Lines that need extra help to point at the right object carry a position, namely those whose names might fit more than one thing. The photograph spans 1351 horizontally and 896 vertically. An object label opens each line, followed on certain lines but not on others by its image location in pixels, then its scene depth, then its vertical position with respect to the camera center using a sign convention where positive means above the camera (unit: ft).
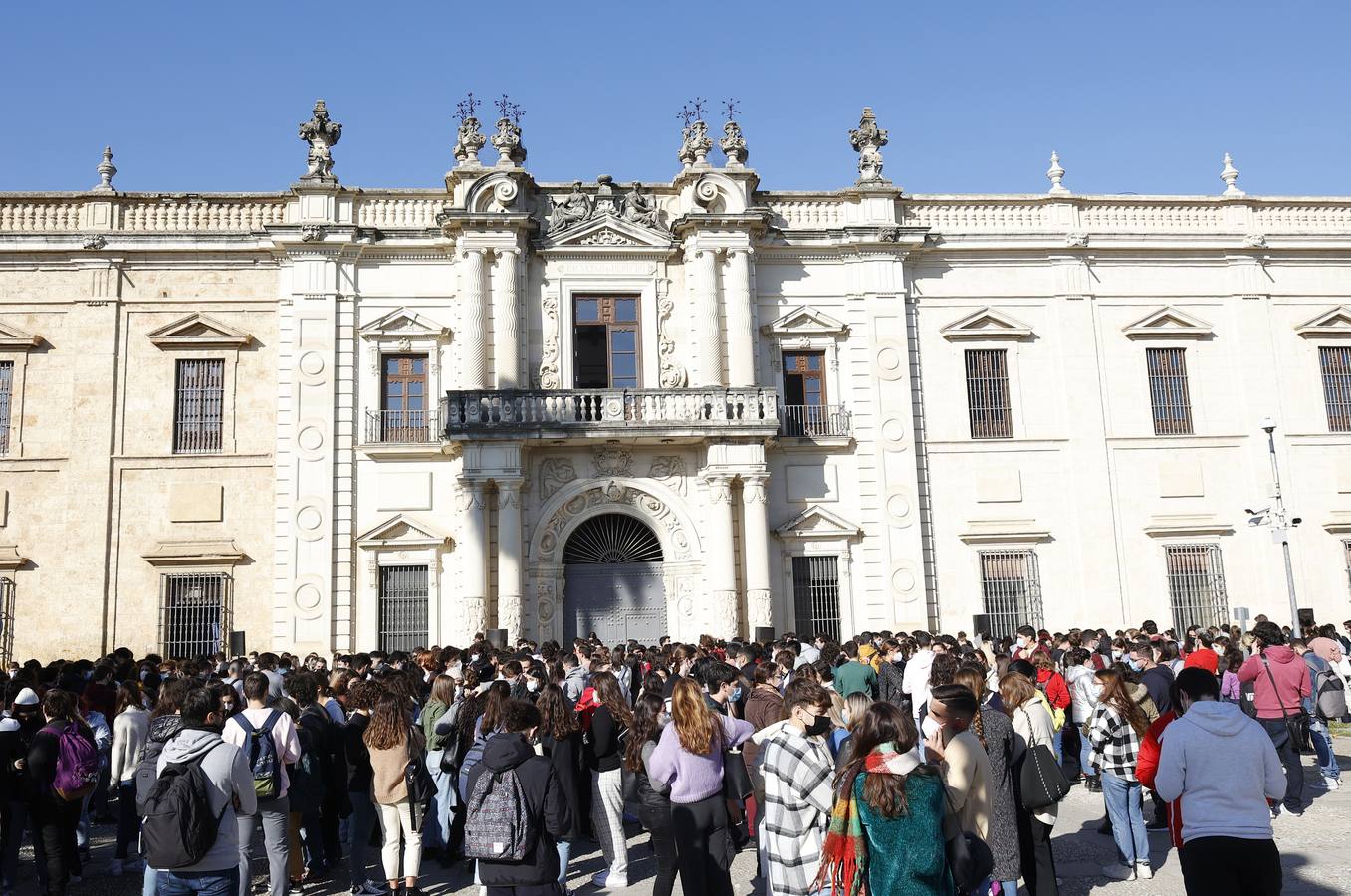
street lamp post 74.90 +5.82
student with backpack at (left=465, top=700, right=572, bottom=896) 21.70 -3.60
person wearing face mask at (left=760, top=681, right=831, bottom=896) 21.65 -3.60
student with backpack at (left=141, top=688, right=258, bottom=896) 20.99 -3.08
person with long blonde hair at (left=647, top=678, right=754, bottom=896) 24.13 -3.55
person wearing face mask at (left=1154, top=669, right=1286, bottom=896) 19.42 -3.28
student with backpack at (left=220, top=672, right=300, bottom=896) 27.09 -2.83
